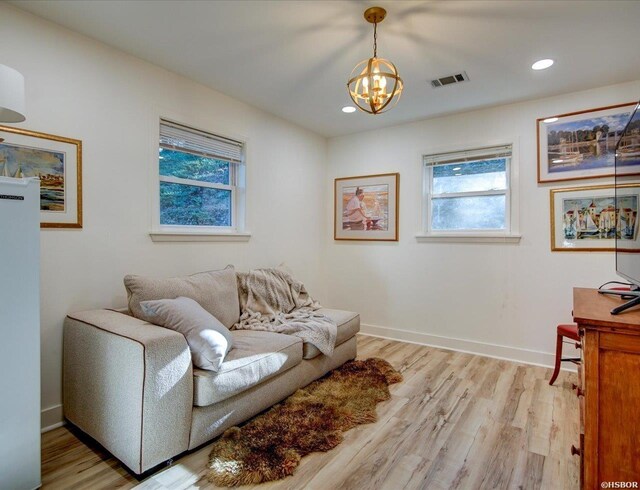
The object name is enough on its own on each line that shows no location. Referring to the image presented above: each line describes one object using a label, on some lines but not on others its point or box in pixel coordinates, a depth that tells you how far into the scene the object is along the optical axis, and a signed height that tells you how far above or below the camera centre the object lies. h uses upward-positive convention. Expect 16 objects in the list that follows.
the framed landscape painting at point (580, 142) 2.98 +0.90
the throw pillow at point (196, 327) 1.89 -0.50
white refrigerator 1.49 -0.42
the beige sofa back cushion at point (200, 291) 2.23 -0.36
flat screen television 1.56 +0.16
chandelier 1.99 +0.95
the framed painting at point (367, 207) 4.15 +0.42
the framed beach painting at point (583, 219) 2.99 +0.19
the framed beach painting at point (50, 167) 2.03 +0.46
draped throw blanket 2.71 -0.63
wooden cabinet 1.22 -0.58
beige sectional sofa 1.67 -0.80
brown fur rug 1.74 -1.15
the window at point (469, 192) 3.53 +0.53
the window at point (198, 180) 2.91 +0.58
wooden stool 2.66 -0.80
